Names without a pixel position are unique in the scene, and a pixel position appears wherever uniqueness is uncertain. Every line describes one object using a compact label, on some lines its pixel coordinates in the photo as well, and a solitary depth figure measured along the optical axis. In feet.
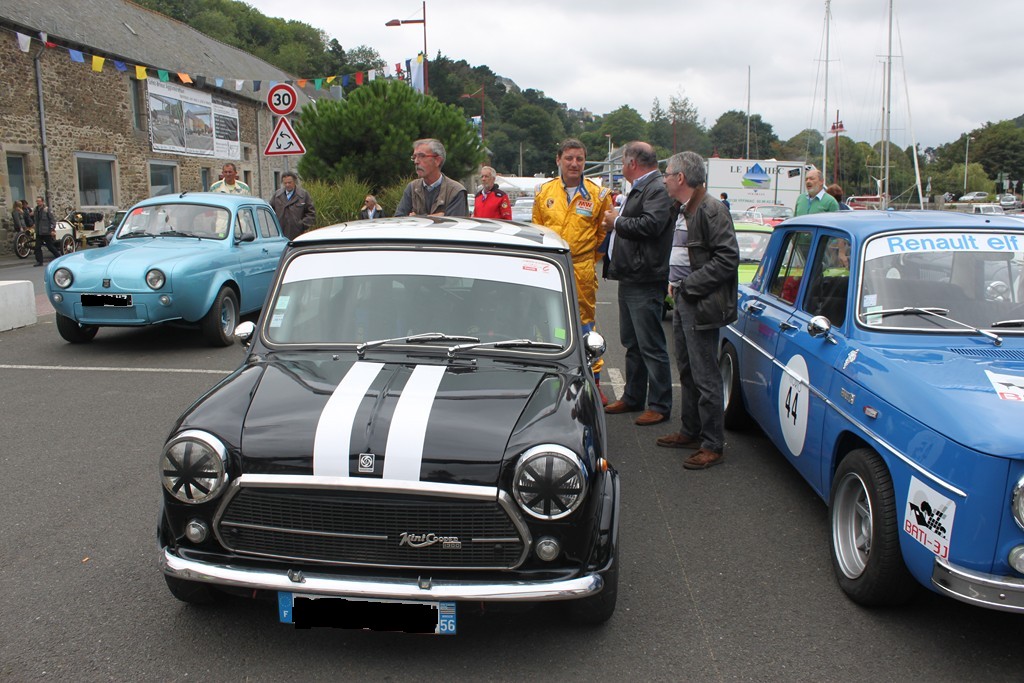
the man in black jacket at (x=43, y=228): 71.67
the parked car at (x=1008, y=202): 161.79
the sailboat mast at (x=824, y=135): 184.14
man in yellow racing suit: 21.16
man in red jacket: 29.96
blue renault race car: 9.41
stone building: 82.43
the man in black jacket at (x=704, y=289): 17.29
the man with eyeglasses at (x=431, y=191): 23.27
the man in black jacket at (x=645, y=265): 19.65
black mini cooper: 9.45
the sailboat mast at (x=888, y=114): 135.95
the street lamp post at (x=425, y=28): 94.58
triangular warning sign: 37.40
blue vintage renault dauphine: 27.96
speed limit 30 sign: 36.73
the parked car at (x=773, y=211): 70.44
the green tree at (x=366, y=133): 81.30
